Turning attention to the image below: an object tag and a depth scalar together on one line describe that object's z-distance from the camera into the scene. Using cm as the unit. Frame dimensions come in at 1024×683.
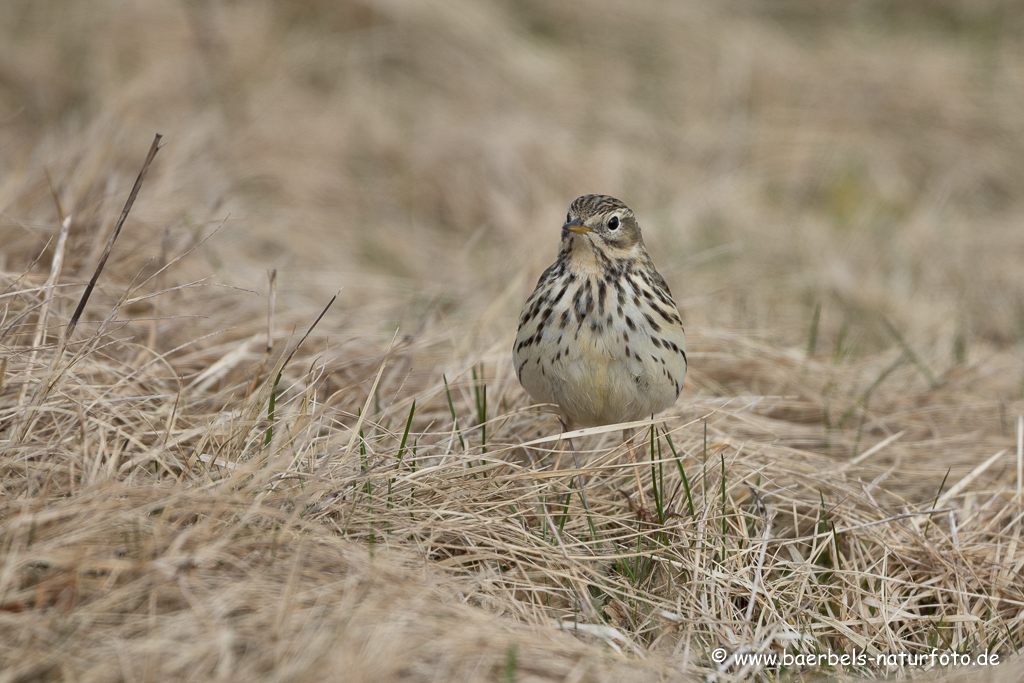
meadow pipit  830
